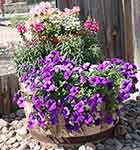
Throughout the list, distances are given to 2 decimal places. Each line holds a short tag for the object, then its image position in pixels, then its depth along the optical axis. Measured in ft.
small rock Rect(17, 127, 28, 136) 11.05
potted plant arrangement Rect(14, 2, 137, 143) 9.23
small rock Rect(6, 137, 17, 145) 10.69
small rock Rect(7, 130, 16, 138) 11.09
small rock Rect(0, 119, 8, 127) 11.81
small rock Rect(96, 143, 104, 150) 9.89
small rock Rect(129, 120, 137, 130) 11.10
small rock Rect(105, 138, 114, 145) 10.20
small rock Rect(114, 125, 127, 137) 10.48
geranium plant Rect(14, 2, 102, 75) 11.71
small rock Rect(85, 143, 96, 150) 9.53
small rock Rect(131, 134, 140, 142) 10.49
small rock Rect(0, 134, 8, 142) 10.88
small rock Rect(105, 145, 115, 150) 9.97
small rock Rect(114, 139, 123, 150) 10.02
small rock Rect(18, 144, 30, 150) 10.23
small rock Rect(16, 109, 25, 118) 12.68
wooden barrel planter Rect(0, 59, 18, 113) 12.76
